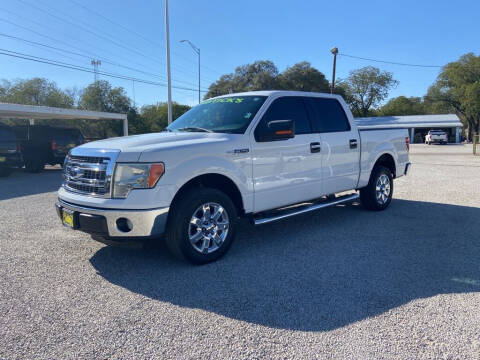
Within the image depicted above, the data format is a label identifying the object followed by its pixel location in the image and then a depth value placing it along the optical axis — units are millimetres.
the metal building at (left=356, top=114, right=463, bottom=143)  48594
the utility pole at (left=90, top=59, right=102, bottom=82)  67962
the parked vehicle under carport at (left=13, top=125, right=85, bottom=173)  14047
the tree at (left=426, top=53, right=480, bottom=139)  57031
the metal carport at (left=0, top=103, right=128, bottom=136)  14602
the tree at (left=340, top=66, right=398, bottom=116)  66375
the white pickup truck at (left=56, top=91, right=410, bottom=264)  3613
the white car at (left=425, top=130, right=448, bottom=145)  42012
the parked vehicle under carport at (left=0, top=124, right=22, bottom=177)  12914
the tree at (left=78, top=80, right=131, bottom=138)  58188
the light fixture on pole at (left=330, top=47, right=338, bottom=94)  30328
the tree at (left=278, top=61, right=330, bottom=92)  57406
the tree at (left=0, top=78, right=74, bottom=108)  51125
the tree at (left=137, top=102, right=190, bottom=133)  59931
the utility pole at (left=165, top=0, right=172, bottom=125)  24359
